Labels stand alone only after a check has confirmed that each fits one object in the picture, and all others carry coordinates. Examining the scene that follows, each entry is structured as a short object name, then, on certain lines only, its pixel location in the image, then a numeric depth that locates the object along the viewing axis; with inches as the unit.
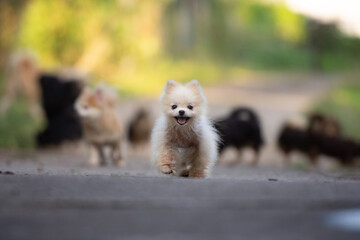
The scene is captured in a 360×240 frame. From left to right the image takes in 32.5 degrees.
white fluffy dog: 275.4
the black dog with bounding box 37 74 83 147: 532.7
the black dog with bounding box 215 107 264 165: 463.5
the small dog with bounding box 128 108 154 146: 578.9
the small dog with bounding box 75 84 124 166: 408.2
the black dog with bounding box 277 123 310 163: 510.0
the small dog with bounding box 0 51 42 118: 606.9
